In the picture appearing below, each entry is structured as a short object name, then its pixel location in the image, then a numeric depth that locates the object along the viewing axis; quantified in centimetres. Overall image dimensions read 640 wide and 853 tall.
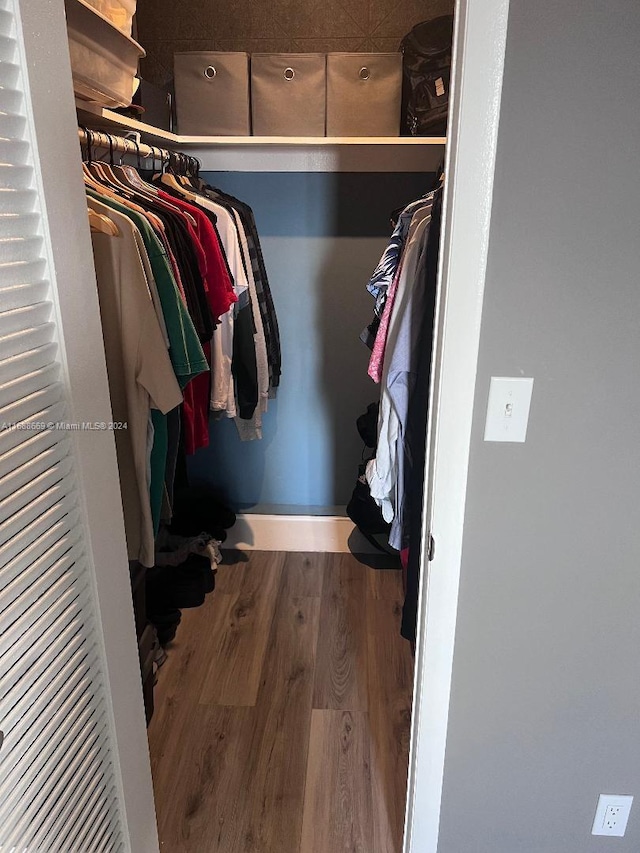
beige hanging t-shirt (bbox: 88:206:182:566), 142
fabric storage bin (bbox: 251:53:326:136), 209
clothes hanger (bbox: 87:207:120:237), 138
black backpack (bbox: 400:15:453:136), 206
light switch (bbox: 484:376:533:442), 100
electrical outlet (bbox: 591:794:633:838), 124
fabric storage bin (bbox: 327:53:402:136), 208
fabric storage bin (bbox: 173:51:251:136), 210
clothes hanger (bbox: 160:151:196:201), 201
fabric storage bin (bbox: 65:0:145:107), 140
